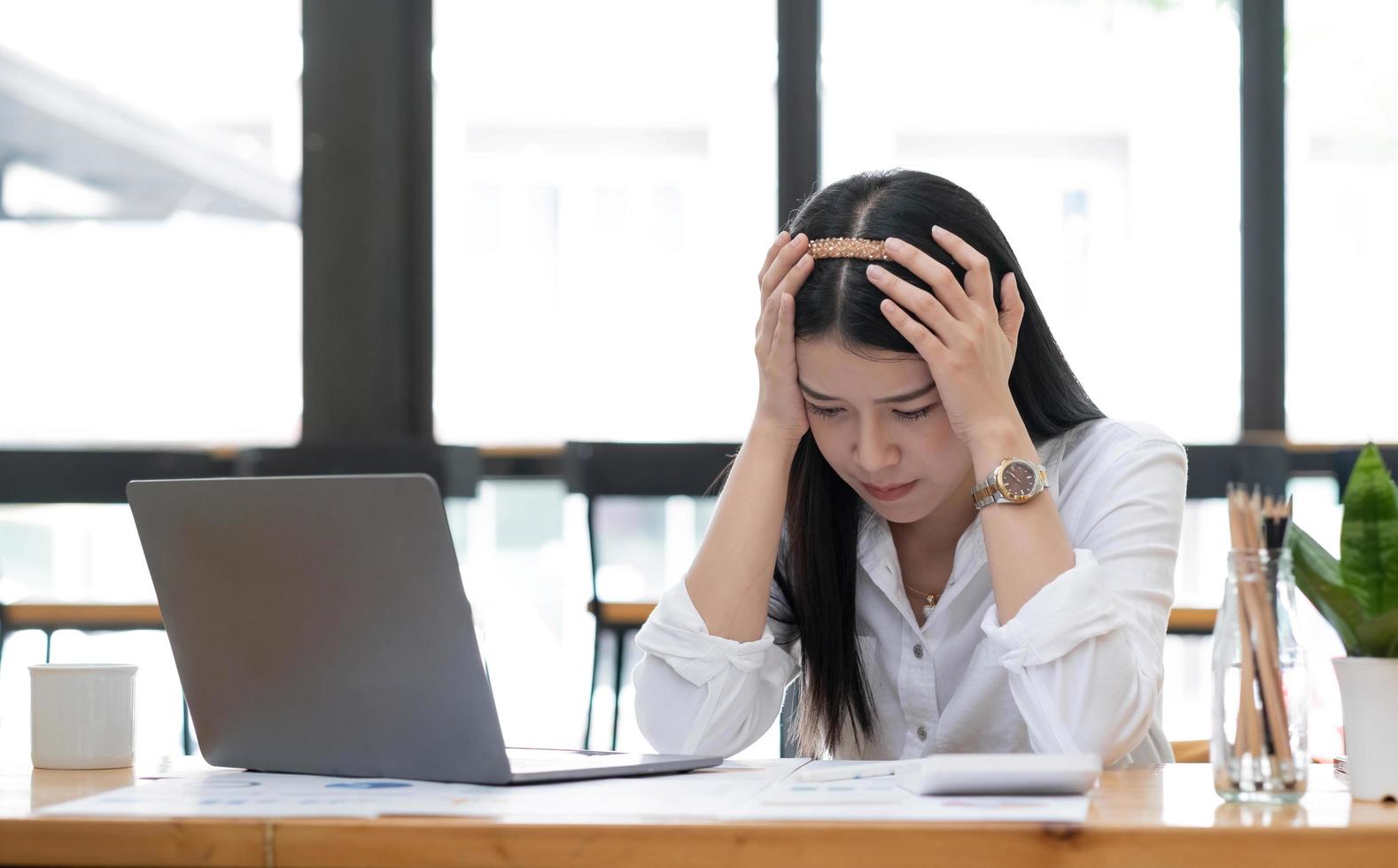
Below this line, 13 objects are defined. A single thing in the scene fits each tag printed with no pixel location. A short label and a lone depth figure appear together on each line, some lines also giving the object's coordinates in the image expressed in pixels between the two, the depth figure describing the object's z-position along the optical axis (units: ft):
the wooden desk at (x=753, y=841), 6.88
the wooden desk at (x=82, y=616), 16.99
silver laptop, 7.47
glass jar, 7.24
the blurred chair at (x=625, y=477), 15.67
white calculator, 7.25
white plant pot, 7.30
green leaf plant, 7.37
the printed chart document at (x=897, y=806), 7.02
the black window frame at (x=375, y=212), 22.54
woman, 8.36
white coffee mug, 8.12
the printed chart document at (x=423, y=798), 7.23
